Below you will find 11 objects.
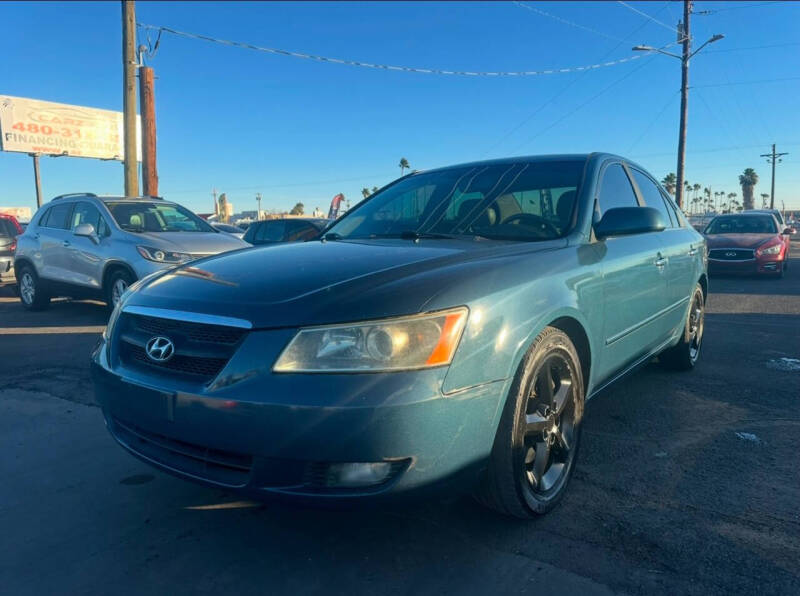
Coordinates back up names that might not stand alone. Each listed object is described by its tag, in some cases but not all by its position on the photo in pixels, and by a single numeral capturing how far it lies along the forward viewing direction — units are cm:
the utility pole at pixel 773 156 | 6000
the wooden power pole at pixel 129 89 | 1288
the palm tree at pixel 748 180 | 7738
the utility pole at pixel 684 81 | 2180
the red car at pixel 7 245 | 1212
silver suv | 740
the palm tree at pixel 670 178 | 8725
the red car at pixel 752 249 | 1259
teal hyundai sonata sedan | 197
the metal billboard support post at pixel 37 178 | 2618
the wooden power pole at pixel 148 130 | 1319
